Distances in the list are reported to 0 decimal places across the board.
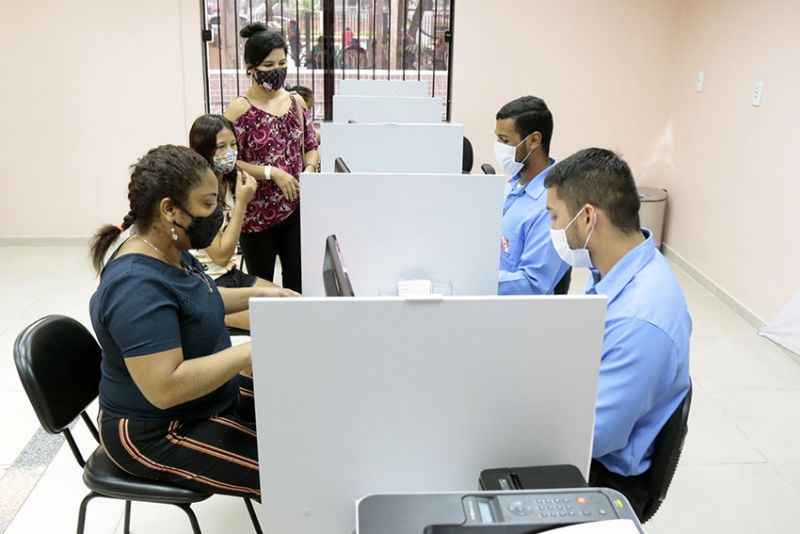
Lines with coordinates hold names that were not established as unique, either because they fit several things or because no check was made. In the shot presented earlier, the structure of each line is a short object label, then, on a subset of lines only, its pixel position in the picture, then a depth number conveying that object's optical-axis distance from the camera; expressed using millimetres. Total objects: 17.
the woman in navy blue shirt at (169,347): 1396
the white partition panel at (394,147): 2656
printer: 914
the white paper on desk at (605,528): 887
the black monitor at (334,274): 1249
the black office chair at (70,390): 1565
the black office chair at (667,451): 1345
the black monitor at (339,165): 2156
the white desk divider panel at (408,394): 1070
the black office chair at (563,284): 2252
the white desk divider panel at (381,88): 3975
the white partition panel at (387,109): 3383
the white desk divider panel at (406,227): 1886
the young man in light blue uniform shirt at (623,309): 1271
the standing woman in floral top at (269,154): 2645
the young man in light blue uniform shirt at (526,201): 2104
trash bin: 4512
